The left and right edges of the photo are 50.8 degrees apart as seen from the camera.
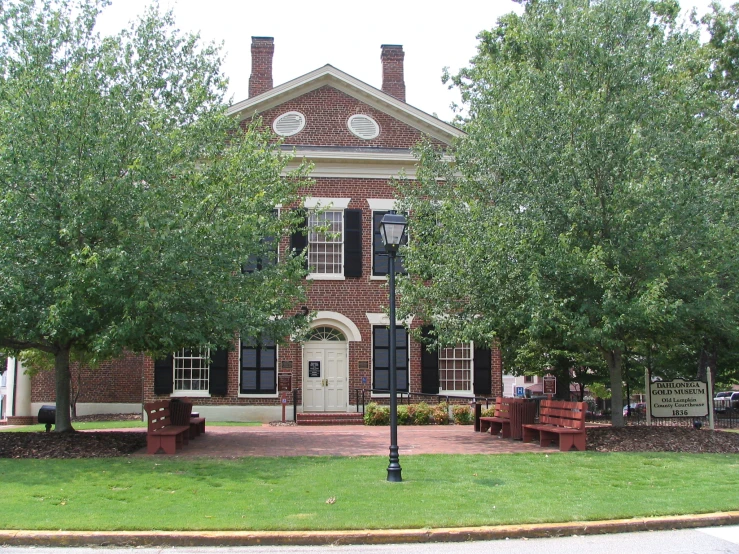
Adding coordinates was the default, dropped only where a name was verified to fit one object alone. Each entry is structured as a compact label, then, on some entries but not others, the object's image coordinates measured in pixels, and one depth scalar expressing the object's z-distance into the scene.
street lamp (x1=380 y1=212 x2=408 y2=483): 11.16
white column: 24.38
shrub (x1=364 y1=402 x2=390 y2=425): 21.28
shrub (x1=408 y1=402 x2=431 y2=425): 21.36
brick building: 23.38
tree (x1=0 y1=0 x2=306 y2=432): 12.64
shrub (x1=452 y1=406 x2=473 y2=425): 21.91
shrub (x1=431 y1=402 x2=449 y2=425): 21.58
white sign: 17.22
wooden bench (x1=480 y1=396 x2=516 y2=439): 16.52
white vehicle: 36.25
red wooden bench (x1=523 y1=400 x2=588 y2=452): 13.97
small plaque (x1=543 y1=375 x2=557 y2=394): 29.28
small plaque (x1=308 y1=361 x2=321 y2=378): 23.78
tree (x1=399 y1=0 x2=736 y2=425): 14.21
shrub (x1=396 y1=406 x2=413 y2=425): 21.18
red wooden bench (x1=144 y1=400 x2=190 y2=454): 13.44
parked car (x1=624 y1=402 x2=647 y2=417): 27.58
